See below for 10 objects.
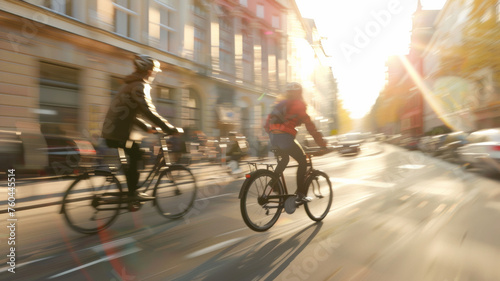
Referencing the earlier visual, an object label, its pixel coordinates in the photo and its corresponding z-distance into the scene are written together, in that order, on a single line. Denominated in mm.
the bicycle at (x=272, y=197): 3941
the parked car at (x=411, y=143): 28750
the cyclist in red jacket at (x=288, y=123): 4277
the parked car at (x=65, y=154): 8555
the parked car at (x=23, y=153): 7078
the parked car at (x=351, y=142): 22359
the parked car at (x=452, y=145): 15086
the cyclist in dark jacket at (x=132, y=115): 3994
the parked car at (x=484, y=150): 9312
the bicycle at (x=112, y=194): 3734
